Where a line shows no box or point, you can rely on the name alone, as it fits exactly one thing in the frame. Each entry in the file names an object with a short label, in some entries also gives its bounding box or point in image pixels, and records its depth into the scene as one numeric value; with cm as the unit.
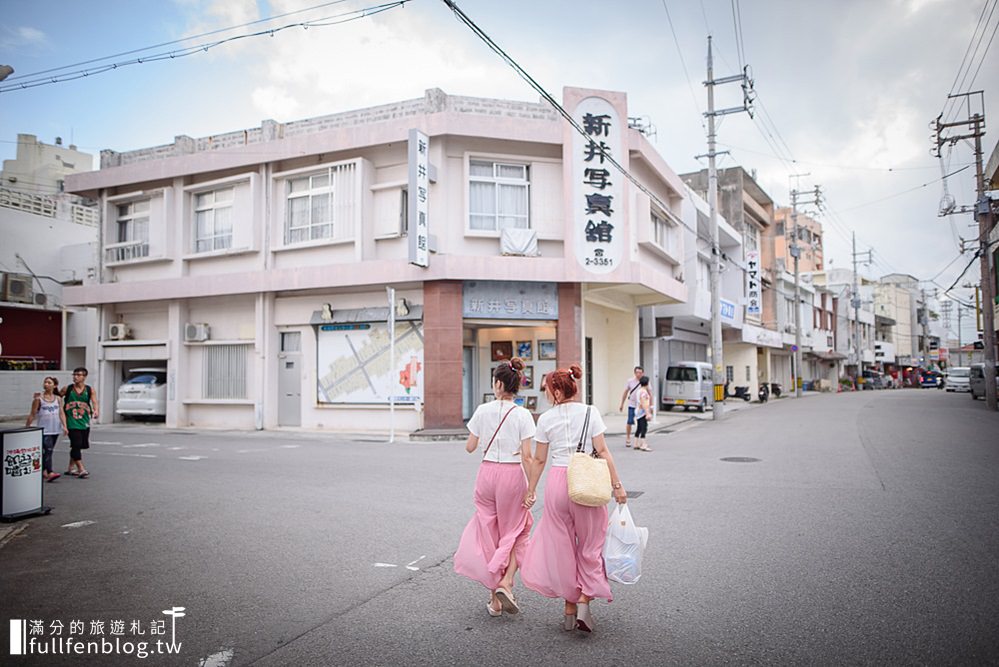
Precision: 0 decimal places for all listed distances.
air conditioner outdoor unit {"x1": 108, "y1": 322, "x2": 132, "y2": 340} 2262
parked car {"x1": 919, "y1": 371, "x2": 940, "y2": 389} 6549
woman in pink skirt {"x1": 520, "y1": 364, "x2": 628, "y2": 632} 430
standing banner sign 755
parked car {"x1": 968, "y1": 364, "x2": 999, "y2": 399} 3400
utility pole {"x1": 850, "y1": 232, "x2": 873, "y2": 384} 6362
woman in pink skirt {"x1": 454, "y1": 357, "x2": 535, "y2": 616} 464
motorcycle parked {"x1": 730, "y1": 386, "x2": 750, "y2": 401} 3794
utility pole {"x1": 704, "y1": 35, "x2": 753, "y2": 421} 2380
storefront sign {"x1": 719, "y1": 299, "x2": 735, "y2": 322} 3092
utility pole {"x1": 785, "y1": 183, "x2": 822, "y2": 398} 4281
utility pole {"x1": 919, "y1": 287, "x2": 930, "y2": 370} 9400
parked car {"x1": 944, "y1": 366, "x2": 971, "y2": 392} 4723
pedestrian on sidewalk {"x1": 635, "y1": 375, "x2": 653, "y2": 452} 1444
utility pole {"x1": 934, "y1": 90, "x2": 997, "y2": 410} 2597
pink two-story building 1827
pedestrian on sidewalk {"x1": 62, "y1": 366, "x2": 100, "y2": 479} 1047
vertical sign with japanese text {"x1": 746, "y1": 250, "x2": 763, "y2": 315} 3694
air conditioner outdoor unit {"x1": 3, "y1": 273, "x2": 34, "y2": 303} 2597
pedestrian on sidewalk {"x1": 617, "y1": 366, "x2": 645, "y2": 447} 1466
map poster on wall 1872
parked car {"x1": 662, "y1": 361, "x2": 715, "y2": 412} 2720
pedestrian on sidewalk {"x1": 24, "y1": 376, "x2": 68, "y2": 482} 1011
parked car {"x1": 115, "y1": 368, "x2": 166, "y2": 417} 2172
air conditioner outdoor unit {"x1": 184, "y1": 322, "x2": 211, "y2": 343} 2133
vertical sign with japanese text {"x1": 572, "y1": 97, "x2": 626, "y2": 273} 1852
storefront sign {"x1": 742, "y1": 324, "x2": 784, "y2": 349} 3795
